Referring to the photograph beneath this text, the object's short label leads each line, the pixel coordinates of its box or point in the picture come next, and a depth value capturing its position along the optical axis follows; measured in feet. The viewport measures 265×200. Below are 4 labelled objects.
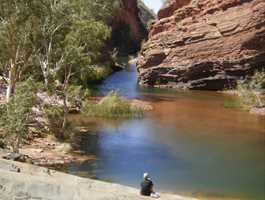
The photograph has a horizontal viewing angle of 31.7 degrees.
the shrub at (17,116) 75.50
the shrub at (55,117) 97.38
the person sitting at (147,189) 54.35
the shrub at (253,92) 149.04
